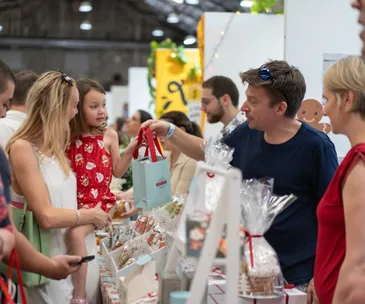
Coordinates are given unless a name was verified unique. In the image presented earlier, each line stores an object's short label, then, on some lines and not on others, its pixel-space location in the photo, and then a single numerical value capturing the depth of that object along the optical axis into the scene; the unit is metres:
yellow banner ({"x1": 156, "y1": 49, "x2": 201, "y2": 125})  9.30
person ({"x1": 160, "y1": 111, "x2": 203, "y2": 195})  4.98
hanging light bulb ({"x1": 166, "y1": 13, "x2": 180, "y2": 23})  21.72
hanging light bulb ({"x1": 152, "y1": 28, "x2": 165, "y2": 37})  25.22
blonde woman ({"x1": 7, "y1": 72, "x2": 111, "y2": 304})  2.73
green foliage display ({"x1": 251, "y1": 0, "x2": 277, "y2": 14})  6.49
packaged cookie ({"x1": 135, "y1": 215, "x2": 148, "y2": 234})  3.55
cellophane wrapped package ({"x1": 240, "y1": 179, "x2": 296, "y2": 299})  2.25
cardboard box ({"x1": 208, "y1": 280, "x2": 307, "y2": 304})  2.29
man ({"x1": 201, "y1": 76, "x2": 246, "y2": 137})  5.42
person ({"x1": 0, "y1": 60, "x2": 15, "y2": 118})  2.22
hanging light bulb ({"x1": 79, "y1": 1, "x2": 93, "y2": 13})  21.12
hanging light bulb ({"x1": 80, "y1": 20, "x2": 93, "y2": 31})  24.02
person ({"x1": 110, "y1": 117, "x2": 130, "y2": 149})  12.46
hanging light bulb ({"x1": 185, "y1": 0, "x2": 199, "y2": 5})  17.80
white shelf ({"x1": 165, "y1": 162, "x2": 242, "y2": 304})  1.85
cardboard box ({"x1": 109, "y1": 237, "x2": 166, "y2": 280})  2.88
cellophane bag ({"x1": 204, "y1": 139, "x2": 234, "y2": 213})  2.40
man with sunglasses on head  2.71
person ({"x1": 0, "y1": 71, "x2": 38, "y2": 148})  4.08
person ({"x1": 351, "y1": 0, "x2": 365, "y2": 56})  2.11
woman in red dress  1.97
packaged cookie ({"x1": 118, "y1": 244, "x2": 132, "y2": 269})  3.26
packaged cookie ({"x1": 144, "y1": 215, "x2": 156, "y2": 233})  3.45
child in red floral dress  3.62
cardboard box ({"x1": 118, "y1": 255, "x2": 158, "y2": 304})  2.61
